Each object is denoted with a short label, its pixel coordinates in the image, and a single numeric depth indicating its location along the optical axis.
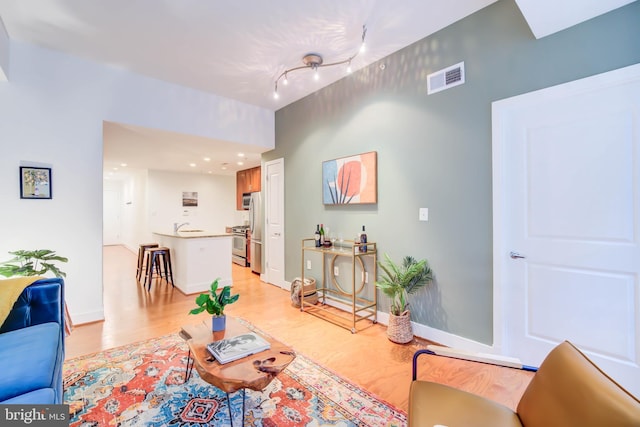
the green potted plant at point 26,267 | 2.27
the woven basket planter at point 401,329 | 2.63
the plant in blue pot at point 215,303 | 1.81
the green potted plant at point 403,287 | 2.63
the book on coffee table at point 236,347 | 1.54
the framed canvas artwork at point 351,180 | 3.16
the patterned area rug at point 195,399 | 1.66
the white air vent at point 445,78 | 2.48
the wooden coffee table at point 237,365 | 1.35
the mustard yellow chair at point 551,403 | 0.83
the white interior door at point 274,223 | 4.59
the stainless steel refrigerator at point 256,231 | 5.41
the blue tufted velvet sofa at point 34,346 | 1.22
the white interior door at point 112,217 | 10.09
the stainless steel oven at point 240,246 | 6.30
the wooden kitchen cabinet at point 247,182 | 6.46
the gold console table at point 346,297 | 3.10
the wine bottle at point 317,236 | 3.60
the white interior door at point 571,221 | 1.77
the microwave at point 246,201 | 6.65
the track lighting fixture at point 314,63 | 2.96
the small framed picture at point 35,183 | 2.80
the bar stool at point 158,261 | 4.71
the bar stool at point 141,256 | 5.21
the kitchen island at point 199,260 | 4.28
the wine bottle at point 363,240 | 3.11
